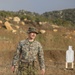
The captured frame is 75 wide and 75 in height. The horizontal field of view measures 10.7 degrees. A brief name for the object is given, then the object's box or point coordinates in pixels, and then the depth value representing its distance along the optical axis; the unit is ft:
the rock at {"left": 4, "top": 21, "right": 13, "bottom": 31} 113.25
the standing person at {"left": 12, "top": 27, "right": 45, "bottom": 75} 30.66
